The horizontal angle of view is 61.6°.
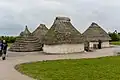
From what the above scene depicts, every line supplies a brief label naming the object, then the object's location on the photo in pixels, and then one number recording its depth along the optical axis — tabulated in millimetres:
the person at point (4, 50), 8412
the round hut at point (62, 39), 11251
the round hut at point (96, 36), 15241
